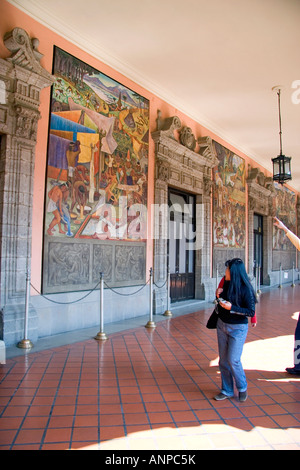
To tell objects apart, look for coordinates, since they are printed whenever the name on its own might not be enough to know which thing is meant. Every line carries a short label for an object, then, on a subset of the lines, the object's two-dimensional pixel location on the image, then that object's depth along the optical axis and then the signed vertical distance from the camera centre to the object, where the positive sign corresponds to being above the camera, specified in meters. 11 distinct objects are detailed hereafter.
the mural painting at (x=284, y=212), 18.78 +2.46
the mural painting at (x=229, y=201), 12.29 +2.05
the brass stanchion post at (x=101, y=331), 6.03 -1.39
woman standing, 3.62 -0.64
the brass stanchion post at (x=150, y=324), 7.04 -1.43
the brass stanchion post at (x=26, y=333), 5.36 -1.26
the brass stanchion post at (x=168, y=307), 8.38 -1.32
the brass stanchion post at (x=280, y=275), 17.59 -1.05
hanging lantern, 9.24 +2.30
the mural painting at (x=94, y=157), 6.48 +2.03
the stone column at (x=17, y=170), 5.57 +1.38
